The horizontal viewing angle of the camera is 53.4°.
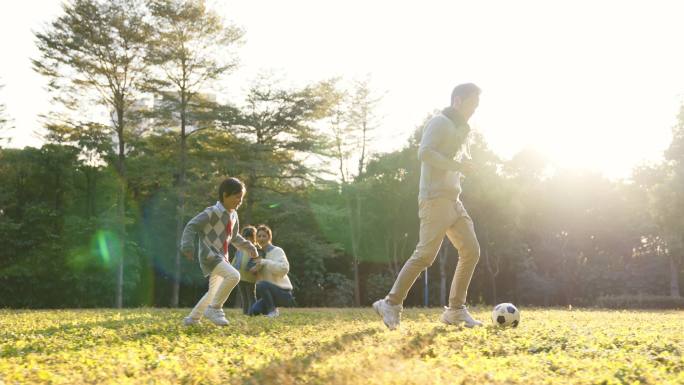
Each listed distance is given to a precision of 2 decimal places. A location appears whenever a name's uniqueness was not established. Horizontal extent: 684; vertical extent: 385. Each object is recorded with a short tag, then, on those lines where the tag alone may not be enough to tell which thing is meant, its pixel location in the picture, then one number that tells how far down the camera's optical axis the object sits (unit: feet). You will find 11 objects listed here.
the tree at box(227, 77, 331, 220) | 110.52
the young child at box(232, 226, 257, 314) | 39.01
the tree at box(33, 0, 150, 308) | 93.81
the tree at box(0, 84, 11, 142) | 112.88
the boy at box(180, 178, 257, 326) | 26.04
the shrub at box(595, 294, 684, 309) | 94.02
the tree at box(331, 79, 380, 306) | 125.90
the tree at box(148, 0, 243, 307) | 96.68
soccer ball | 25.71
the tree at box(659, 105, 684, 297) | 100.63
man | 24.25
